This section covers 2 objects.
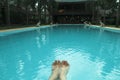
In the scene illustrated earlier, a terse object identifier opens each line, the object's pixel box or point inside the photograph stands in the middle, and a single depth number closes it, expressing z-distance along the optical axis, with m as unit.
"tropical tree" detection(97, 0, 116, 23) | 11.05
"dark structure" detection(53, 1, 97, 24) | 17.76
